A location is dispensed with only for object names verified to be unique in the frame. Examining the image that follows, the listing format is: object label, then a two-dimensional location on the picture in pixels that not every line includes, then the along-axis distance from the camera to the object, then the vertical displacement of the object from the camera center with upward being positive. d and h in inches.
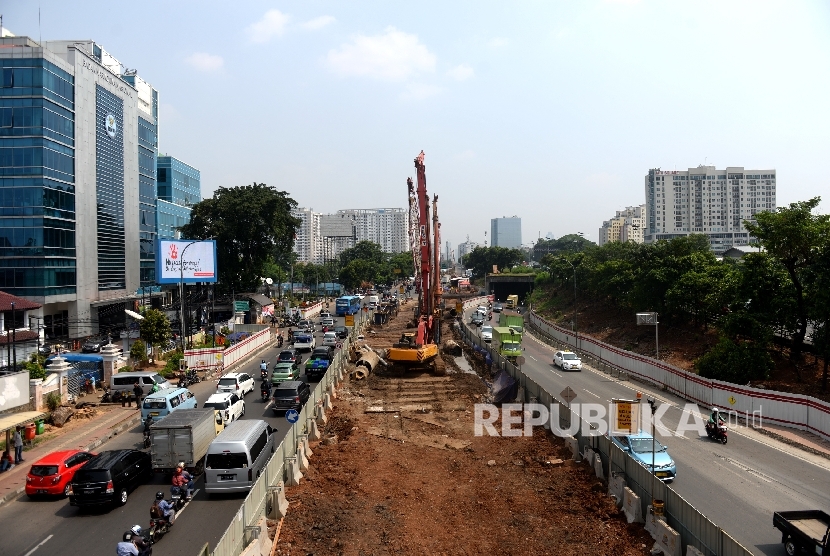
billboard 1718.8 +33.4
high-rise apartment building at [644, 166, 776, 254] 6550.2 +737.7
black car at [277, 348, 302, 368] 1409.9 -198.7
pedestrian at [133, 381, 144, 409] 1158.5 -224.6
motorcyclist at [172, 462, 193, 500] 632.4 -216.0
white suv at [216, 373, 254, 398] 1157.7 -214.6
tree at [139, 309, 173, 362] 1552.7 -139.9
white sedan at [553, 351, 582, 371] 1595.7 -240.7
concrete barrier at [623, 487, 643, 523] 571.2 -226.4
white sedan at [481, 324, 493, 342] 2034.6 -220.0
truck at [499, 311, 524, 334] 2066.9 -177.7
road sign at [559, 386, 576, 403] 825.5 -168.4
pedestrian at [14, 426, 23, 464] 824.9 -236.2
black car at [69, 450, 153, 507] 622.5 -214.7
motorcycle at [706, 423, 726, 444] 880.9 -237.8
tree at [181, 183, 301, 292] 2620.6 +191.6
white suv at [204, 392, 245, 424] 942.4 -206.3
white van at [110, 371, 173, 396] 1187.9 -211.3
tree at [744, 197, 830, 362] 1174.6 +59.2
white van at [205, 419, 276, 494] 645.9 -205.3
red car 676.7 -225.0
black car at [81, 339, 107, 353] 1748.9 -213.9
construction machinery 1423.5 -120.6
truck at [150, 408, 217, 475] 701.9 -197.2
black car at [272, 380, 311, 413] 1029.2 -212.5
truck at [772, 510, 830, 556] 469.7 -209.5
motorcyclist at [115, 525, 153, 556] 466.3 -211.5
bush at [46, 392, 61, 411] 1055.6 -221.8
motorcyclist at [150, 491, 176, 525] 560.6 -218.3
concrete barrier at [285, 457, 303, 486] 695.1 -229.7
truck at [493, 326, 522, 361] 1691.7 -206.3
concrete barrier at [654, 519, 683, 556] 487.5 -221.4
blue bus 3117.6 -176.3
